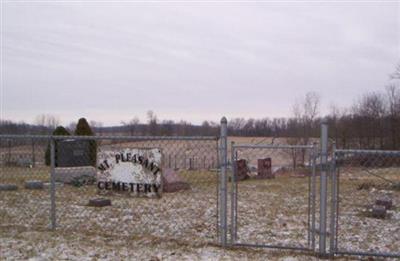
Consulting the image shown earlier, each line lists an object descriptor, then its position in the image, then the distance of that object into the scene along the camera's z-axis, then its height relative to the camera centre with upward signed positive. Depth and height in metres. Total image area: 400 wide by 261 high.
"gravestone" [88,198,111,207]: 10.89 -1.51
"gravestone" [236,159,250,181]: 20.34 -1.40
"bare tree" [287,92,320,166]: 37.97 +1.03
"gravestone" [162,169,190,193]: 15.04 -1.47
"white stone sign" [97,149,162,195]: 7.45 -0.55
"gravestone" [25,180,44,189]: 14.54 -1.50
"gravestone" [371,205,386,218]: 10.37 -1.59
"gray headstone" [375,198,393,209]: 11.61 -1.56
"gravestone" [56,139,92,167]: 18.69 -0.68
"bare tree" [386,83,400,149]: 44.35 +2.07
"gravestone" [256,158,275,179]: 21.72 -1.47
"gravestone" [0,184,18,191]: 13.96 -1.52
